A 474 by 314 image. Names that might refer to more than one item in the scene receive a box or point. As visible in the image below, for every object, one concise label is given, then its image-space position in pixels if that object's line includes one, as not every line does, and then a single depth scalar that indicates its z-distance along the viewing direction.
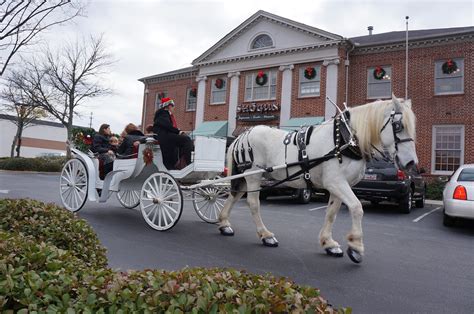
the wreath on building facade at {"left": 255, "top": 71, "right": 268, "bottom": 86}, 22.67
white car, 7.48
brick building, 17.91
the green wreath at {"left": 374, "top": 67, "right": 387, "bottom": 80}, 19.47
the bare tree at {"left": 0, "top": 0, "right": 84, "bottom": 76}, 7.46
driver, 6.42
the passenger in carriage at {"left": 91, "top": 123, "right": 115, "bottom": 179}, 7.80
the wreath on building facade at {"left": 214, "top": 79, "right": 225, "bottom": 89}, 24.70
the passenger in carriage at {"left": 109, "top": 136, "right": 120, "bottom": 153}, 8.42
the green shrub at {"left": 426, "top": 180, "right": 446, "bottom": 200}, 16.36
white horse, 4.49
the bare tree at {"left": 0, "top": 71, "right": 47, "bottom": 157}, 28.14
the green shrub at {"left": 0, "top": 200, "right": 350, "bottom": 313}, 1.63
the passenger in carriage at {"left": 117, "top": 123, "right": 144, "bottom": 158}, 7.32
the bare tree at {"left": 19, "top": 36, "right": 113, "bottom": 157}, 28.41
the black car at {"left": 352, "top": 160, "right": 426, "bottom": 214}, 10.48
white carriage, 6.29
